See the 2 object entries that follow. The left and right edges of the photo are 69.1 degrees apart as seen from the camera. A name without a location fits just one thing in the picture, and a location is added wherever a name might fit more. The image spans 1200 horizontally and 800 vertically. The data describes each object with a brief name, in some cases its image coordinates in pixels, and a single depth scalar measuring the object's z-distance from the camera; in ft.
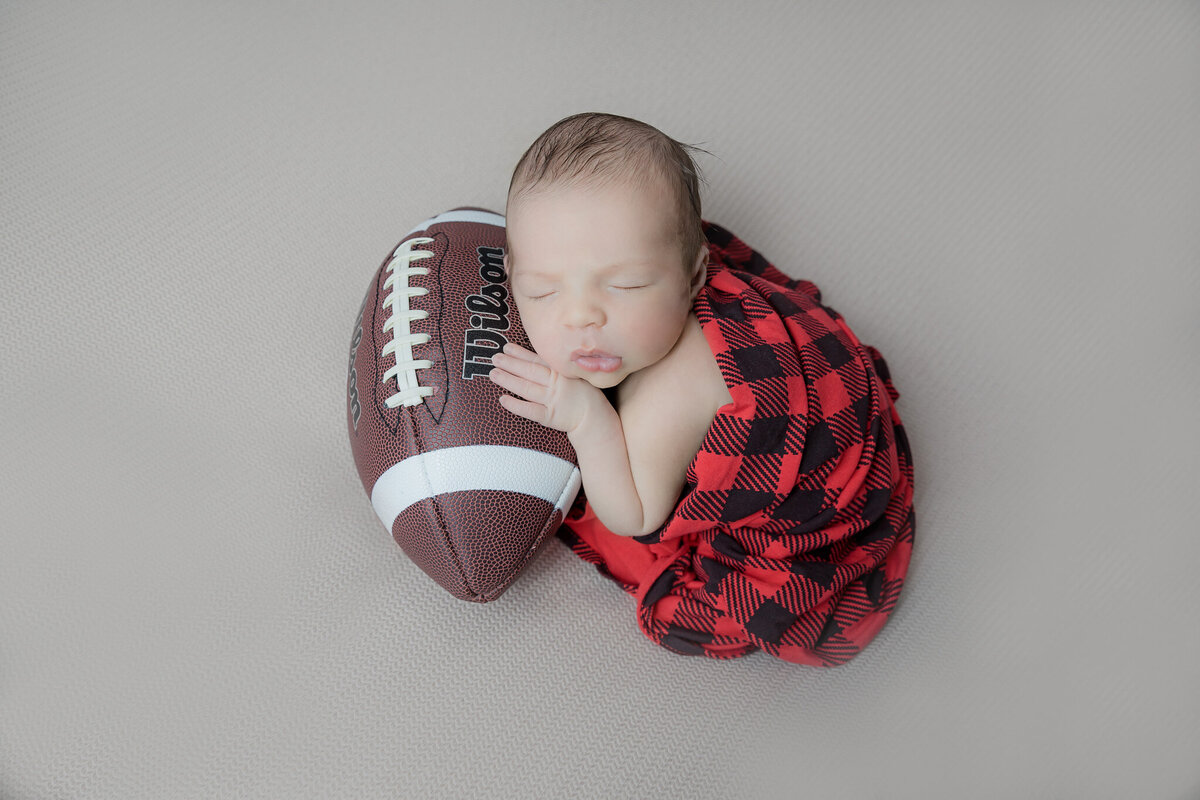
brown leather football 3.33
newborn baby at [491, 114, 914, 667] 3.18
